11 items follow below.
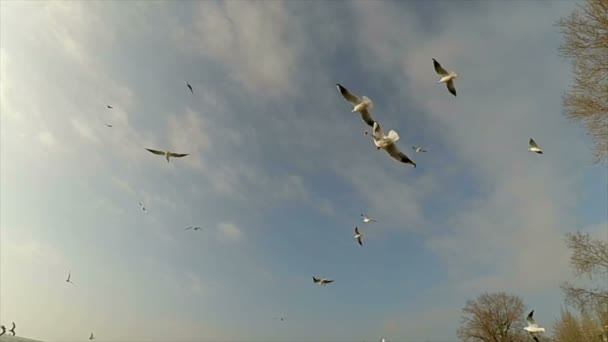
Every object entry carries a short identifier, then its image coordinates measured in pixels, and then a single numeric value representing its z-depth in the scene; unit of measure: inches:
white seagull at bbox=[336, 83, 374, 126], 406.0
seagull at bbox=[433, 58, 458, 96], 469.5
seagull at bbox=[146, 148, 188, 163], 489.7
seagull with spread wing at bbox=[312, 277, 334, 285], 651.5
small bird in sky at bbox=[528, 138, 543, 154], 548.4
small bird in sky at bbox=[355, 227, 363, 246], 753.6
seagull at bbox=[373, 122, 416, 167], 354.6
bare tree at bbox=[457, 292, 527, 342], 2217.0
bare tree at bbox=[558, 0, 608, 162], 687.1
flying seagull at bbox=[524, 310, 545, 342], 461.8
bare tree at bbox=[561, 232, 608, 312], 692.1
